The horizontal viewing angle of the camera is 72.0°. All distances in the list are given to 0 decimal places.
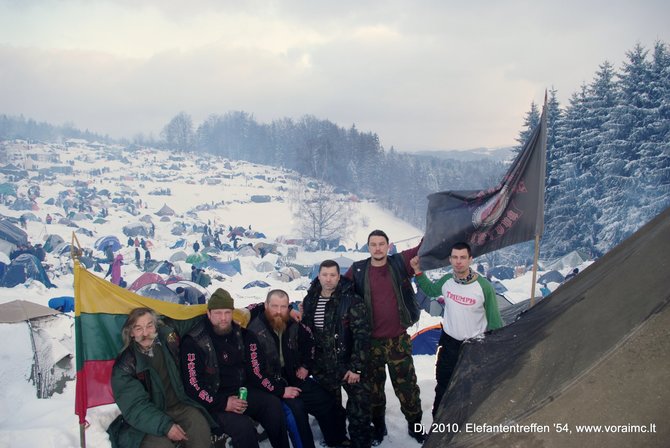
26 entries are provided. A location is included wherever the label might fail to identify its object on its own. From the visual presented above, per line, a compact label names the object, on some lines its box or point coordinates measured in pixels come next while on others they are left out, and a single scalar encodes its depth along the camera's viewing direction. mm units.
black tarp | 1855
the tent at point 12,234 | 26109
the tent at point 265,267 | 27703
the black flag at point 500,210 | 4977
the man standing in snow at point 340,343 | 4219
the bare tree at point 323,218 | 46406
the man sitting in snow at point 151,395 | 3525
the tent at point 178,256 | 29123
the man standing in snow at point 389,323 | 4336
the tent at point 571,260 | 23819
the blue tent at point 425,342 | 9961
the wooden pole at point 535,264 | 4523
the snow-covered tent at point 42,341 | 7559
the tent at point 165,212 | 50859
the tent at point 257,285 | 22422
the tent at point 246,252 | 31697
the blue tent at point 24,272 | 18922
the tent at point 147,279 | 17178
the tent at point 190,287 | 15493
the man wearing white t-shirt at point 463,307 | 3971
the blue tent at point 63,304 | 10461
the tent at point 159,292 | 14320
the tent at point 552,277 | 20484
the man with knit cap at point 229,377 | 3807
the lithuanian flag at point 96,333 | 3693
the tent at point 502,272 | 24797
